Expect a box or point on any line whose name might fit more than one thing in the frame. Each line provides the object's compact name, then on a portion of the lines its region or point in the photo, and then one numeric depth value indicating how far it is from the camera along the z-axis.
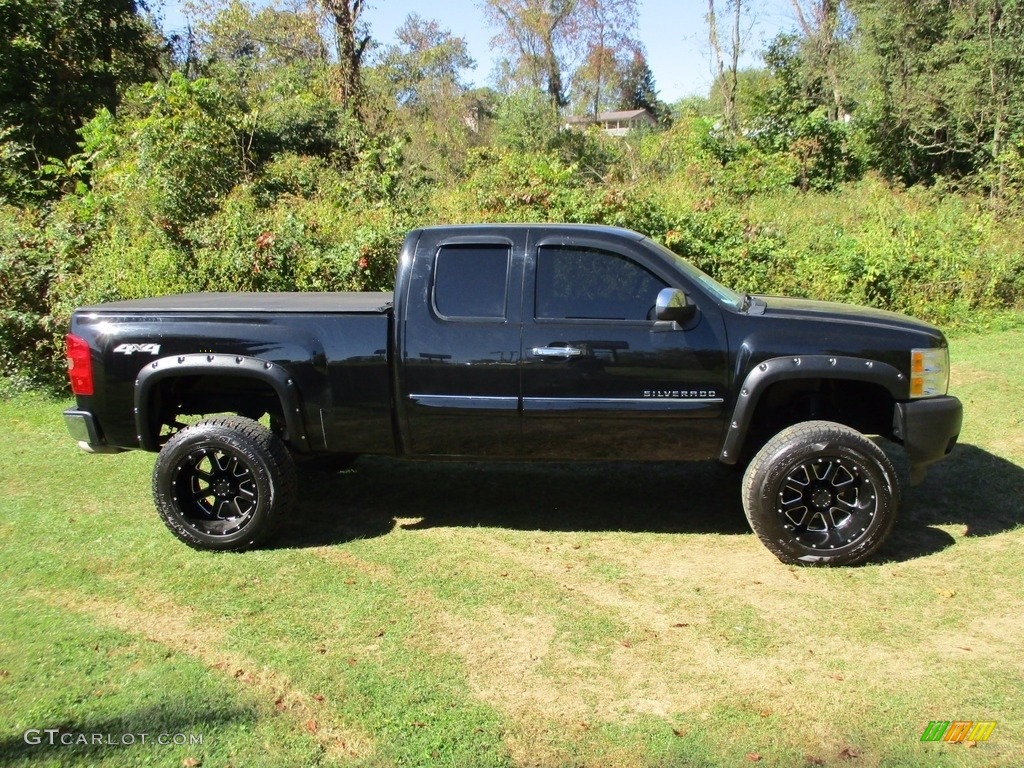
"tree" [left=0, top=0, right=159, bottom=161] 16.45
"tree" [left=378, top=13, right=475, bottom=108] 33.72
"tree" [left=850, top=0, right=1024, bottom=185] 17.20
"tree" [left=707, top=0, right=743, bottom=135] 25.19
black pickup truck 4.99
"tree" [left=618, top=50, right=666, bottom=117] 43.53
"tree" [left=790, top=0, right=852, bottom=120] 22.98
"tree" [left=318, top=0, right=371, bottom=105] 17.91
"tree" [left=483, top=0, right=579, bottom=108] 35.56
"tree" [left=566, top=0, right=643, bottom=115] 35.94
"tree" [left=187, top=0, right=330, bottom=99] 24.77
